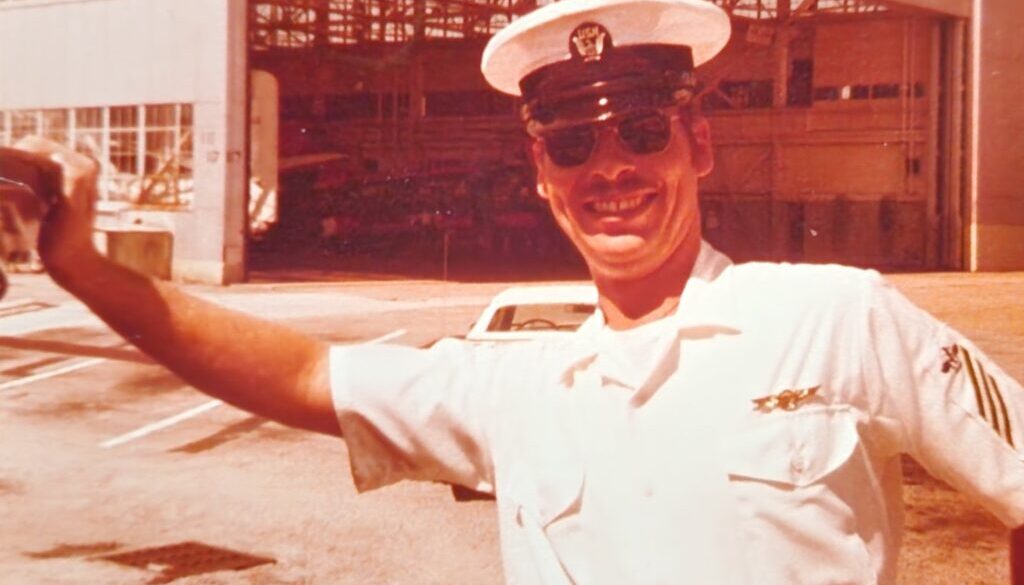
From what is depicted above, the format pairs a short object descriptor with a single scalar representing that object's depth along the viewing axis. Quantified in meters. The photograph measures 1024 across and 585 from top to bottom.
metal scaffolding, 9.68
